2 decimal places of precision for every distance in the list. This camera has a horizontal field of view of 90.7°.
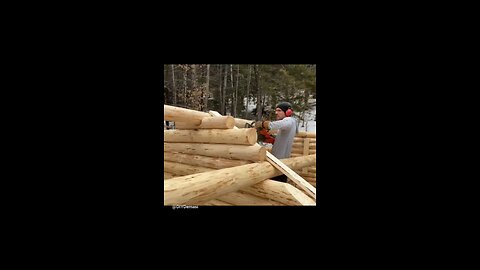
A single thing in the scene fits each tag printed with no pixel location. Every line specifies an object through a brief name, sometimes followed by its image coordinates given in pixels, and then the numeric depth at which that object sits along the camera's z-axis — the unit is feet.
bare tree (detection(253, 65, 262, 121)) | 30.29
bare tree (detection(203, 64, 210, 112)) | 32.05
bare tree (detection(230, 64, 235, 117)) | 34.59
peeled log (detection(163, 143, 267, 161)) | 12.97
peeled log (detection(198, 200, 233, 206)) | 15.67
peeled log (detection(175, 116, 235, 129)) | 14.21
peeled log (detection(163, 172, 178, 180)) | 18.25
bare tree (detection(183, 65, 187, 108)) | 25.33
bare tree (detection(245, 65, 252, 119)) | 28.22
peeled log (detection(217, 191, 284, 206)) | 12.39
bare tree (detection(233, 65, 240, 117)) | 34.46
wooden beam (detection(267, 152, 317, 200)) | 11.42
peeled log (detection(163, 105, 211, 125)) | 12.30
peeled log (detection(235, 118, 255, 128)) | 20.78
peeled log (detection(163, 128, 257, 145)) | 13.38
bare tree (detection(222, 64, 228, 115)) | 30.94
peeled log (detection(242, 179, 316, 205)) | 10.45
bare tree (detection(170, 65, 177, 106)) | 28.02
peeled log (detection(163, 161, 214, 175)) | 16.08
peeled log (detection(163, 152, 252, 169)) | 14.04
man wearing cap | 17.58
